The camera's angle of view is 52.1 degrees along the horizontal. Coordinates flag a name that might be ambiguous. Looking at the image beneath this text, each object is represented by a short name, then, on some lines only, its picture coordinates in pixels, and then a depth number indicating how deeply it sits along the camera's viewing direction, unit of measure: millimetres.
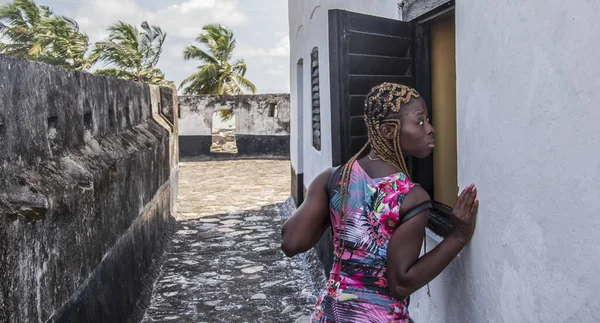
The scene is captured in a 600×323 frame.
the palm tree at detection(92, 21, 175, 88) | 24344
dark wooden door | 3119
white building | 1740
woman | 2117
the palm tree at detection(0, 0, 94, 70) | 25891
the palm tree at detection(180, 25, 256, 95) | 26328
